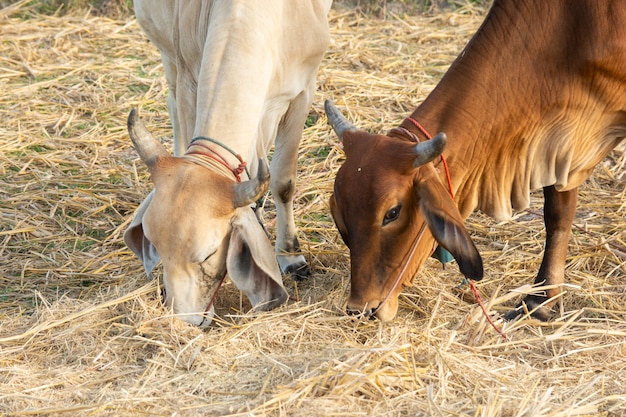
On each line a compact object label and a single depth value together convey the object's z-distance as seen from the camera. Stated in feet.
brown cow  23.95
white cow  24.73
